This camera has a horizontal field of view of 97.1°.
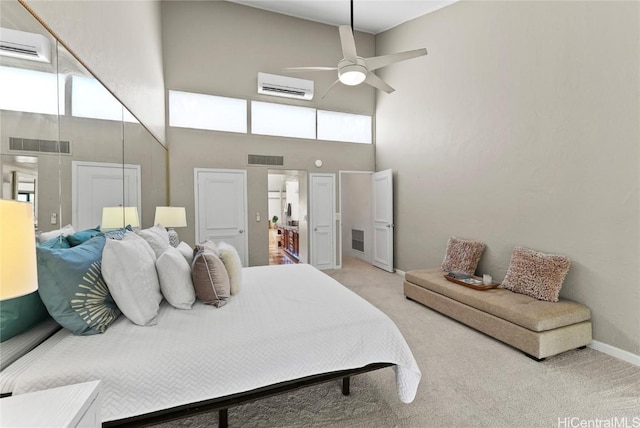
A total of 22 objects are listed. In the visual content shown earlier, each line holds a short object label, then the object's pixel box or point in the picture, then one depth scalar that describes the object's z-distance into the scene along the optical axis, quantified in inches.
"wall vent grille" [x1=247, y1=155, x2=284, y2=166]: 208.5
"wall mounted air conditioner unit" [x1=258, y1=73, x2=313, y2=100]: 205.8
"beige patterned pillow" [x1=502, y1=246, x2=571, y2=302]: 110.0
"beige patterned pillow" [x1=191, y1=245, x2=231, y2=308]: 75.8
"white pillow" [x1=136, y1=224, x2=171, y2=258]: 85.5
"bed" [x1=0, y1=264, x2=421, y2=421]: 49.2
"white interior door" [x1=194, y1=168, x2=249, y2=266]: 197.2
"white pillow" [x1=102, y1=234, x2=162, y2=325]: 60.9
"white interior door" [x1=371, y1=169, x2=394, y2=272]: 218.1
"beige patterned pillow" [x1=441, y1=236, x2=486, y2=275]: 150.1
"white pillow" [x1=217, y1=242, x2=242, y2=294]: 85.3
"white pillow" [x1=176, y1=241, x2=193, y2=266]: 87.1
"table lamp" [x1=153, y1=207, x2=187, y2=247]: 143.4
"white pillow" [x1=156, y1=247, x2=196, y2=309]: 71.8
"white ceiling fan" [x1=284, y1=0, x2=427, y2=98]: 105.8
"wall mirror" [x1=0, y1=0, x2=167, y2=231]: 48.8
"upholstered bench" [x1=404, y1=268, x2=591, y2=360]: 96.7
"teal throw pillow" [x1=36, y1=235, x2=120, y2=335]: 52.6
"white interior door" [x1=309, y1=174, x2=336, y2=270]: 226.1
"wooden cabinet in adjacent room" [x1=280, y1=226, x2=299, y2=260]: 270.7
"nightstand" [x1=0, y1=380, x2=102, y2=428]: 33.8
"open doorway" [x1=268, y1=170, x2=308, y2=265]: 237.2
